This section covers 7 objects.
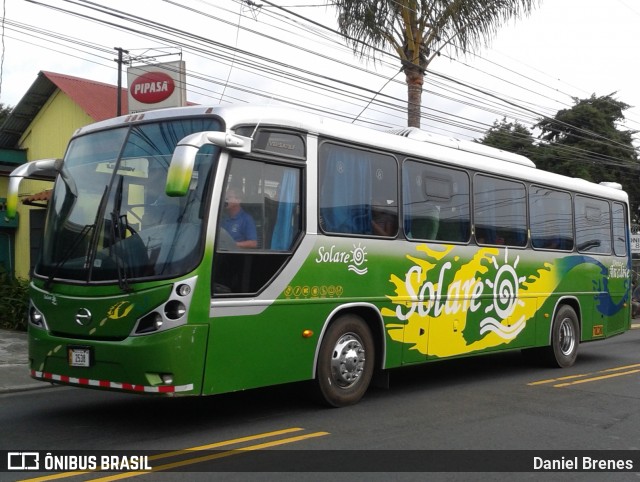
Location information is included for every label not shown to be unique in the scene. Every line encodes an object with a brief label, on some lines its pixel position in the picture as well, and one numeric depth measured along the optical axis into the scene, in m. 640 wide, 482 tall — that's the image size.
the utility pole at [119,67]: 19.44
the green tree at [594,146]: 33.00
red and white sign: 18.22
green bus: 6.95
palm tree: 17.38
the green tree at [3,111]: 41.29
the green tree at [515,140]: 35.31
